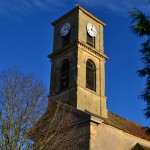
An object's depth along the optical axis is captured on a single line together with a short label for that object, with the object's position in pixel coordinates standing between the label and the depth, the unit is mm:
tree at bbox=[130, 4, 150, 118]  10260
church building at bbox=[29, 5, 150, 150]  24453
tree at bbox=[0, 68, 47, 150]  14688
